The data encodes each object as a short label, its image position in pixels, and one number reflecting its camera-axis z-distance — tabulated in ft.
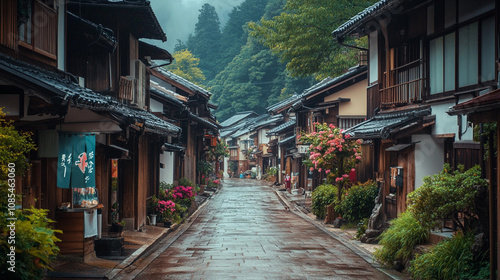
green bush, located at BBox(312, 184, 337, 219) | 85.81
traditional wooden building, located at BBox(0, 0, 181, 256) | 33.19
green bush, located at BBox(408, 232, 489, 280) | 33.40
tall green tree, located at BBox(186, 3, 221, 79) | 343.05
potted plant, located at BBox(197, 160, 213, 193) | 154.75
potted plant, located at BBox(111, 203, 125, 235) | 56.90
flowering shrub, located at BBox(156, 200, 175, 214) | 74.54
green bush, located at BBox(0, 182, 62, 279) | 25.32
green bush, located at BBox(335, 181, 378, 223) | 71.46
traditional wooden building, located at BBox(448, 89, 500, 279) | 29.78
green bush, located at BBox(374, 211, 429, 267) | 42.96
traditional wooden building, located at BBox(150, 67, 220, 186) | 115.24
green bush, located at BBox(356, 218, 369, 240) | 63.00
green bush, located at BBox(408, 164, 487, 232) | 35.94
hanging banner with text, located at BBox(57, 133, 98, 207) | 39.22
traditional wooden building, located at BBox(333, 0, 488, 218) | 44.79
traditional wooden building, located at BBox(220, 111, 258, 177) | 312.50
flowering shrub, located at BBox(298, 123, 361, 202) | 78.54
